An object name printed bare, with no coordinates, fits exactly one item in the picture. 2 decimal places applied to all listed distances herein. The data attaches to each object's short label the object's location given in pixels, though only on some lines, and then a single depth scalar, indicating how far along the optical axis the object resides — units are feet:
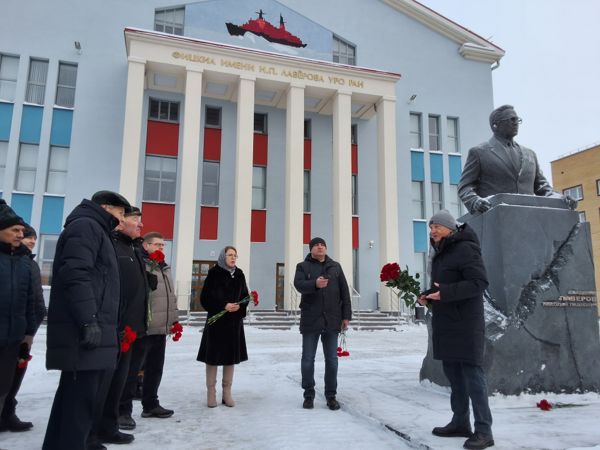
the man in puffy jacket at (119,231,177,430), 14.56
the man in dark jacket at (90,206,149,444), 12.34
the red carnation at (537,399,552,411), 14.94
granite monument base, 15.99
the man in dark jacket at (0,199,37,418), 11.92
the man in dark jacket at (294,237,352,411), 16.46
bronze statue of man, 18.78
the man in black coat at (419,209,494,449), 11.77
